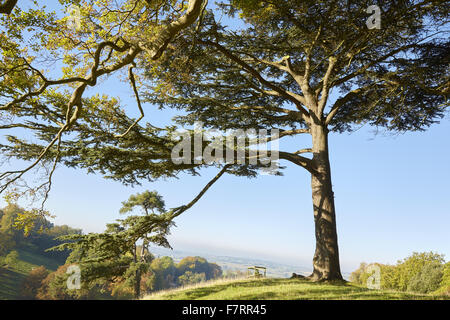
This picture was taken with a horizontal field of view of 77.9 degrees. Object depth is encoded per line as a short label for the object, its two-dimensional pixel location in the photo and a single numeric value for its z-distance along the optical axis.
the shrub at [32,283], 46.00
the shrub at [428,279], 32.97
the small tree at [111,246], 7.41
